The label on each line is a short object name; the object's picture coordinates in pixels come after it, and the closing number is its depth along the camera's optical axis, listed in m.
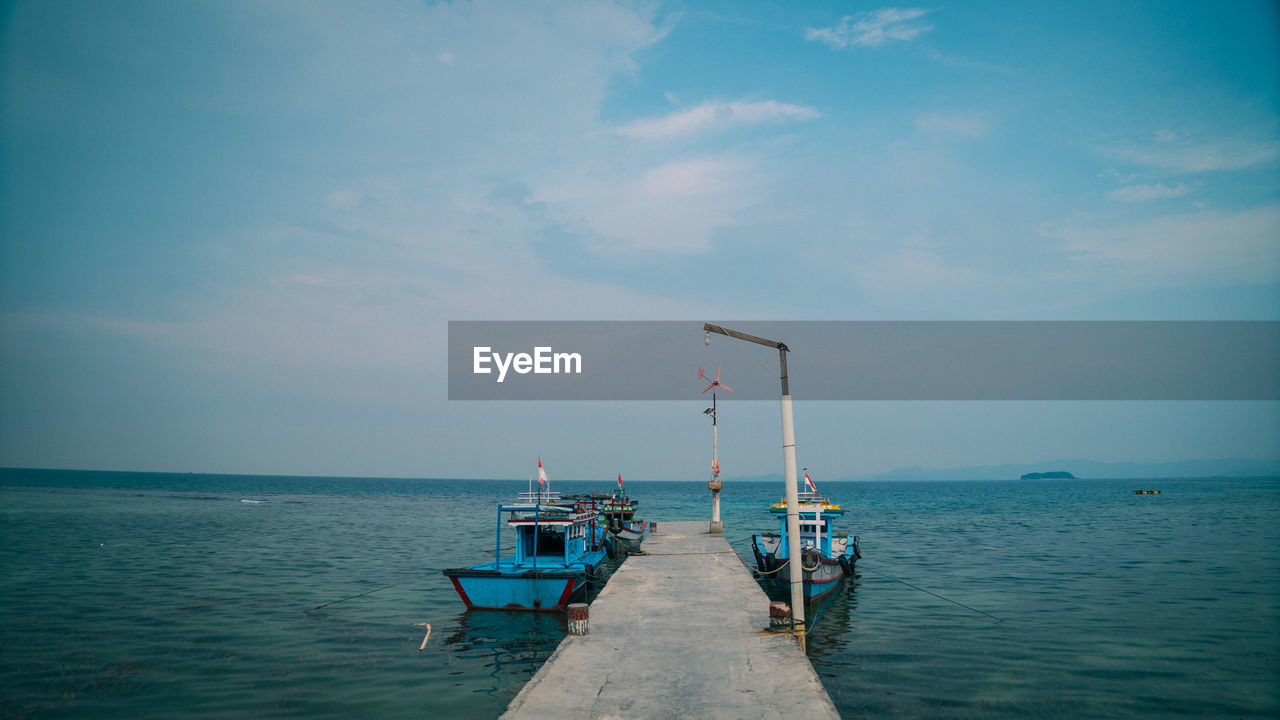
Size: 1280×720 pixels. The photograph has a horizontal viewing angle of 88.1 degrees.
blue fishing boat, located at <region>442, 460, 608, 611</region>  24.66
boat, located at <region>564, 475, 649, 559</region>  44.16
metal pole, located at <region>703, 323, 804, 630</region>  16.69
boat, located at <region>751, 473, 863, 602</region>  26.14
